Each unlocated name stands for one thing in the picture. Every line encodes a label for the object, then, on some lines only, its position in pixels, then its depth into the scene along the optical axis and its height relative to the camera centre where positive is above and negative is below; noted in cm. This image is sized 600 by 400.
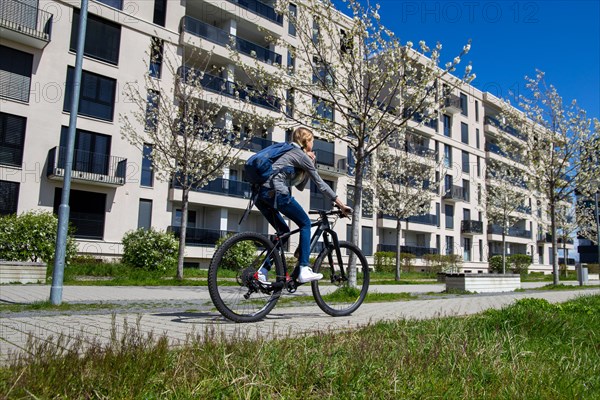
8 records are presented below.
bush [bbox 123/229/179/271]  2045 -5
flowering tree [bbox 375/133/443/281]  2423 +403
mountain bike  497 -21
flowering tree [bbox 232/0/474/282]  1139 +442
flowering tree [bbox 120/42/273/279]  1546 +380
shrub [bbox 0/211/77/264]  1570 +21
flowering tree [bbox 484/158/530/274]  3216 +440
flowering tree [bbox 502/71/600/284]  2047 +478
